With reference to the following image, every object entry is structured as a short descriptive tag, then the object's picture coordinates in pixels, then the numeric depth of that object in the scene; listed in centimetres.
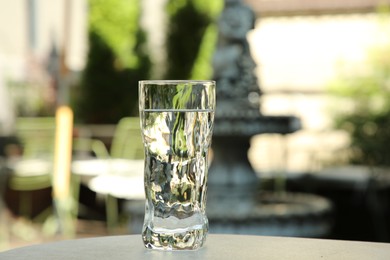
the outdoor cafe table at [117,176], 788
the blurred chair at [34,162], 825
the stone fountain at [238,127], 496
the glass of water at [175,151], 146
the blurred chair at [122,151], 885
